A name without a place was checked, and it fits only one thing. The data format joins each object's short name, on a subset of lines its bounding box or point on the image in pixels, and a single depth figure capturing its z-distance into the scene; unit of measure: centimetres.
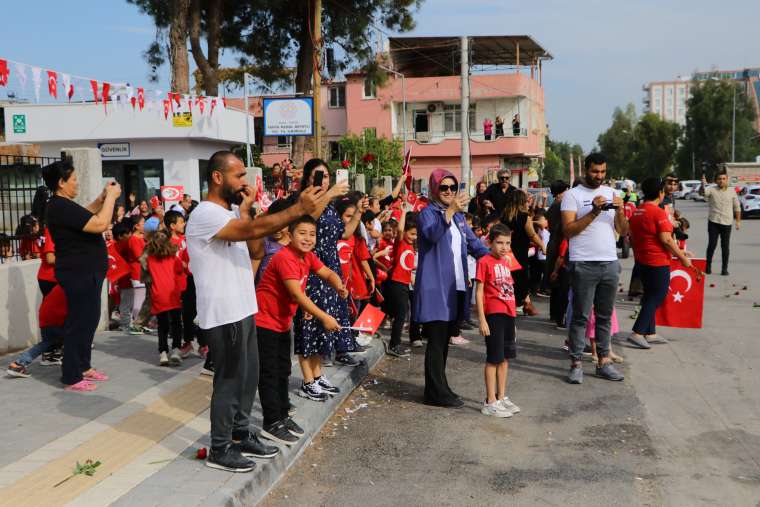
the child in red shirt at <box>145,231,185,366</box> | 809
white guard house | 2623
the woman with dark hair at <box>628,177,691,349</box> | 894
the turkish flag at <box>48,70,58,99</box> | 1133
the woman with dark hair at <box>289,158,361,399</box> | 665
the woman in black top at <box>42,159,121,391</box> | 680
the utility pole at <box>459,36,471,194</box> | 2541
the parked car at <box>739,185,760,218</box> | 3753
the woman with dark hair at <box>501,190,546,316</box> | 1128
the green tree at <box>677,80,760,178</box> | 8062
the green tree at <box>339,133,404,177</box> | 4778
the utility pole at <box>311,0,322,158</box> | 1944
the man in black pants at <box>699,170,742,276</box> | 1545
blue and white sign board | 2078
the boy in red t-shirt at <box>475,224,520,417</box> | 656
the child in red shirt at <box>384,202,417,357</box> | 919
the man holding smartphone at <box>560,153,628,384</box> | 757
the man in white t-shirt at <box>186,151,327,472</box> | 446
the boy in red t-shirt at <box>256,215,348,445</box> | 549
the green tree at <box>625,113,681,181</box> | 9194
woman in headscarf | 660
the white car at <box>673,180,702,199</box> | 7100
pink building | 5250
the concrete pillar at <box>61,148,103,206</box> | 991
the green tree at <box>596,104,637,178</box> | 10132
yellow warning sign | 2580
